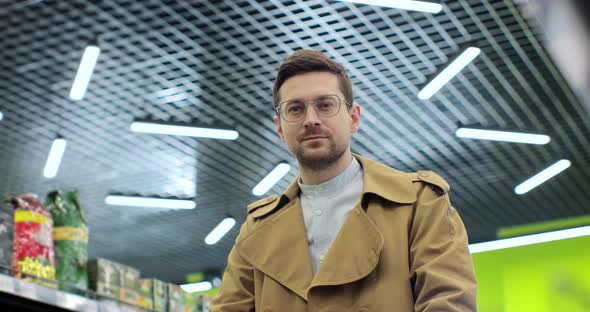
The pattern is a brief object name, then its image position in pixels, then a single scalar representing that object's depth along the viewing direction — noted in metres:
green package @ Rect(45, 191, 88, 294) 2.74
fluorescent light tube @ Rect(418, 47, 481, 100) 5.79
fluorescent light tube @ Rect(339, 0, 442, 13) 4.95
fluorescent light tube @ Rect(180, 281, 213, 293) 10.34
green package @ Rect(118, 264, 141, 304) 3.02
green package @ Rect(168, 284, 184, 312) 3.35
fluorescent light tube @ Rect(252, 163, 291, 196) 7.75
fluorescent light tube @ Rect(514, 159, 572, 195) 7.92
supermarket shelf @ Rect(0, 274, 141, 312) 2.18
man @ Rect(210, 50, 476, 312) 1.29
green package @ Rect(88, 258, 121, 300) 2.86
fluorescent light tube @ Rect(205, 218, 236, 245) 8.90
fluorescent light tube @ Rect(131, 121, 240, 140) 6.52
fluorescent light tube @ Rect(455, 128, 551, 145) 6.98
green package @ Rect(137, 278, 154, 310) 3.15
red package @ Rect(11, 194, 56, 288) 2.51
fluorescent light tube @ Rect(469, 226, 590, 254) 9.12
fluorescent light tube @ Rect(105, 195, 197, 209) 7.93
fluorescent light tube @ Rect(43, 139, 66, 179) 6.70
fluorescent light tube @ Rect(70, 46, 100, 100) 5.28
